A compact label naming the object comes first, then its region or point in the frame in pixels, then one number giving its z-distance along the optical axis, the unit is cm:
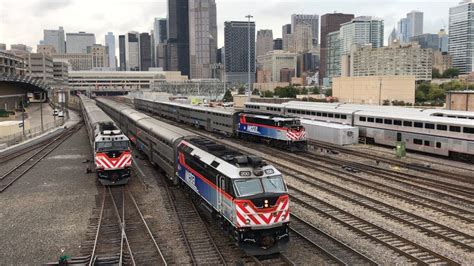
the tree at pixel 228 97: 14000
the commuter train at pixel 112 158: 2545
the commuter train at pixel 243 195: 1437
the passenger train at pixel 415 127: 3375
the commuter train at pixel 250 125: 3928
